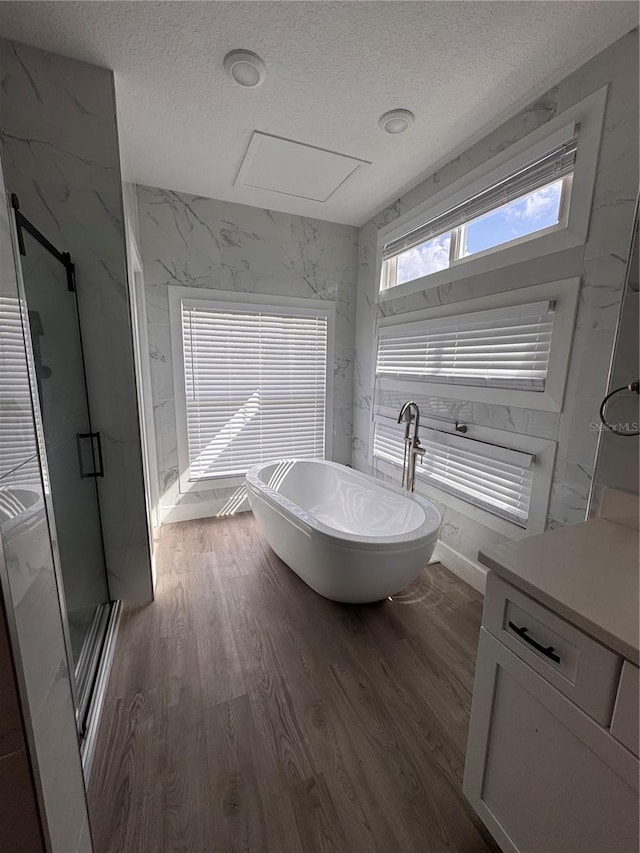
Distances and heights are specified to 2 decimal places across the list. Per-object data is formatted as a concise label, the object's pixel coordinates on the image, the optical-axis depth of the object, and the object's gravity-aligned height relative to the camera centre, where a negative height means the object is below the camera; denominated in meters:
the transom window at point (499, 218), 1.71 +0.94
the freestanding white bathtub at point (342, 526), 1.78 -0.98
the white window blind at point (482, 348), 1.82 +0.17
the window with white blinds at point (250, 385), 3.04 -0.15
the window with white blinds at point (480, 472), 1.93 -0.61
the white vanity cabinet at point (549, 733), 0.68 -0.82
